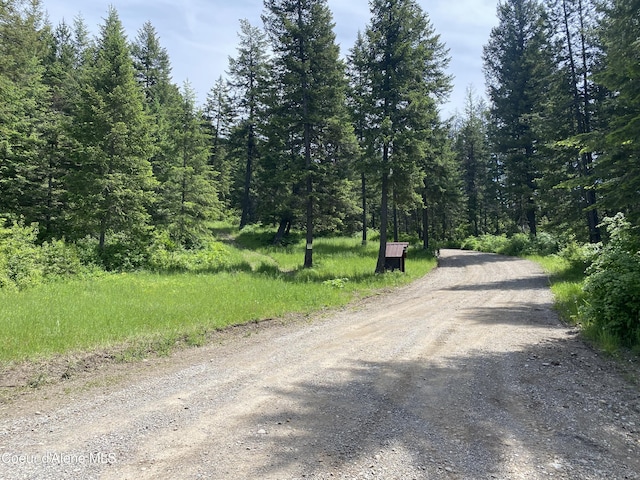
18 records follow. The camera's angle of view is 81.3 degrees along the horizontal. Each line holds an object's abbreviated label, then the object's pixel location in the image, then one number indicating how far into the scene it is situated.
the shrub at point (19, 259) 12.78
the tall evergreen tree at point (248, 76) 34.88
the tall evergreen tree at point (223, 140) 36.94
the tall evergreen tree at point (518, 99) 31.34
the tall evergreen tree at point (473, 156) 51.81
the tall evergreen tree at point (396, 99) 18.52
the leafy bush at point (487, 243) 35.09
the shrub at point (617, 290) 7.39
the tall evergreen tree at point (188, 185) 22.59
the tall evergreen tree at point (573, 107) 19.67
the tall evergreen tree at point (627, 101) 7.15
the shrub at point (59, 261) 14.81
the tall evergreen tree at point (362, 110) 18.88
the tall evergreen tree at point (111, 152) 18.23
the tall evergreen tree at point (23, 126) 15.14
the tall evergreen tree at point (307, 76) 20.56
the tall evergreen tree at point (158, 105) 23.09
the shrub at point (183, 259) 19.05
